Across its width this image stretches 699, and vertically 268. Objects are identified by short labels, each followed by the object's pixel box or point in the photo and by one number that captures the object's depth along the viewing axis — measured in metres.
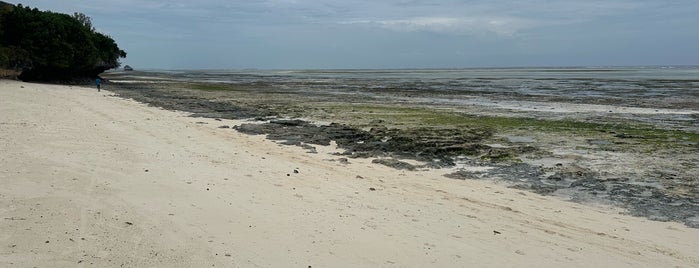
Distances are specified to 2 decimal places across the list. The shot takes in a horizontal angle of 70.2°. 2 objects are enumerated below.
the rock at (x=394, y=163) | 11.02
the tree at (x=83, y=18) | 70.76
